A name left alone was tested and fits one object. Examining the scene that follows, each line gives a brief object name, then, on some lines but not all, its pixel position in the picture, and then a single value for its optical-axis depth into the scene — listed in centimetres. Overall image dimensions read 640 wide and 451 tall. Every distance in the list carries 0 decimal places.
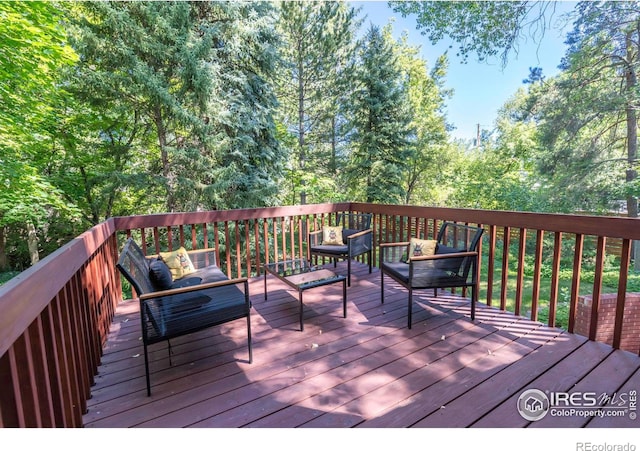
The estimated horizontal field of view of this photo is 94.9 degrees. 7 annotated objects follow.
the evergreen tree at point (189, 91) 592
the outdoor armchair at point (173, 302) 193
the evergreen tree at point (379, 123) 870
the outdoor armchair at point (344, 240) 406
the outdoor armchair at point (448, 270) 279
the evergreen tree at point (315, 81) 916
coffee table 281
